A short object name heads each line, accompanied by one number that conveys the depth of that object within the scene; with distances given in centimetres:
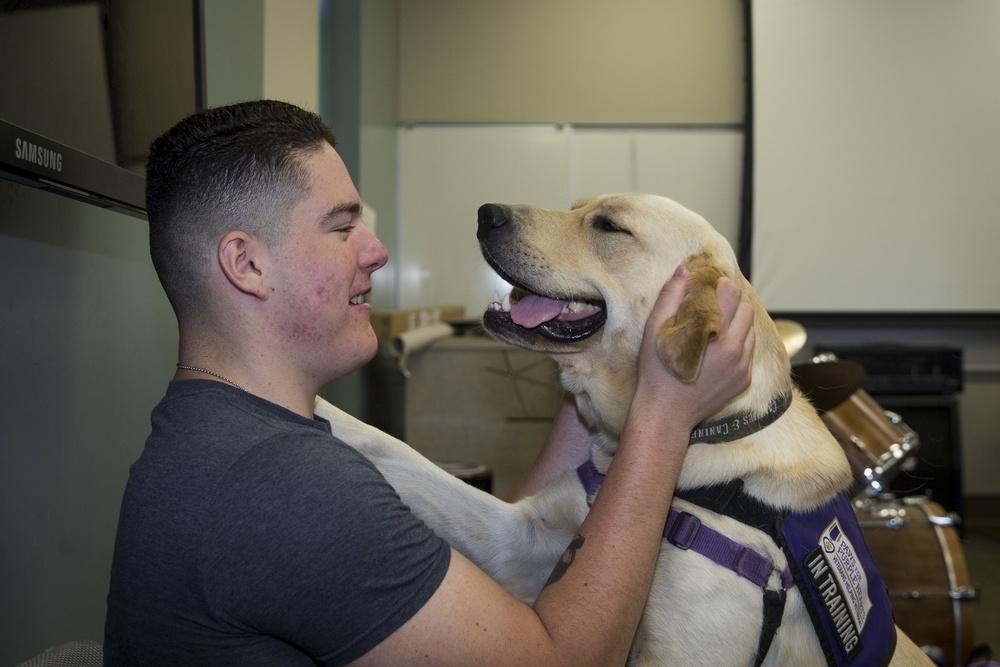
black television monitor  97
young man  73
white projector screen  496
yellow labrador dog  114
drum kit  250
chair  86
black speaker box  455
